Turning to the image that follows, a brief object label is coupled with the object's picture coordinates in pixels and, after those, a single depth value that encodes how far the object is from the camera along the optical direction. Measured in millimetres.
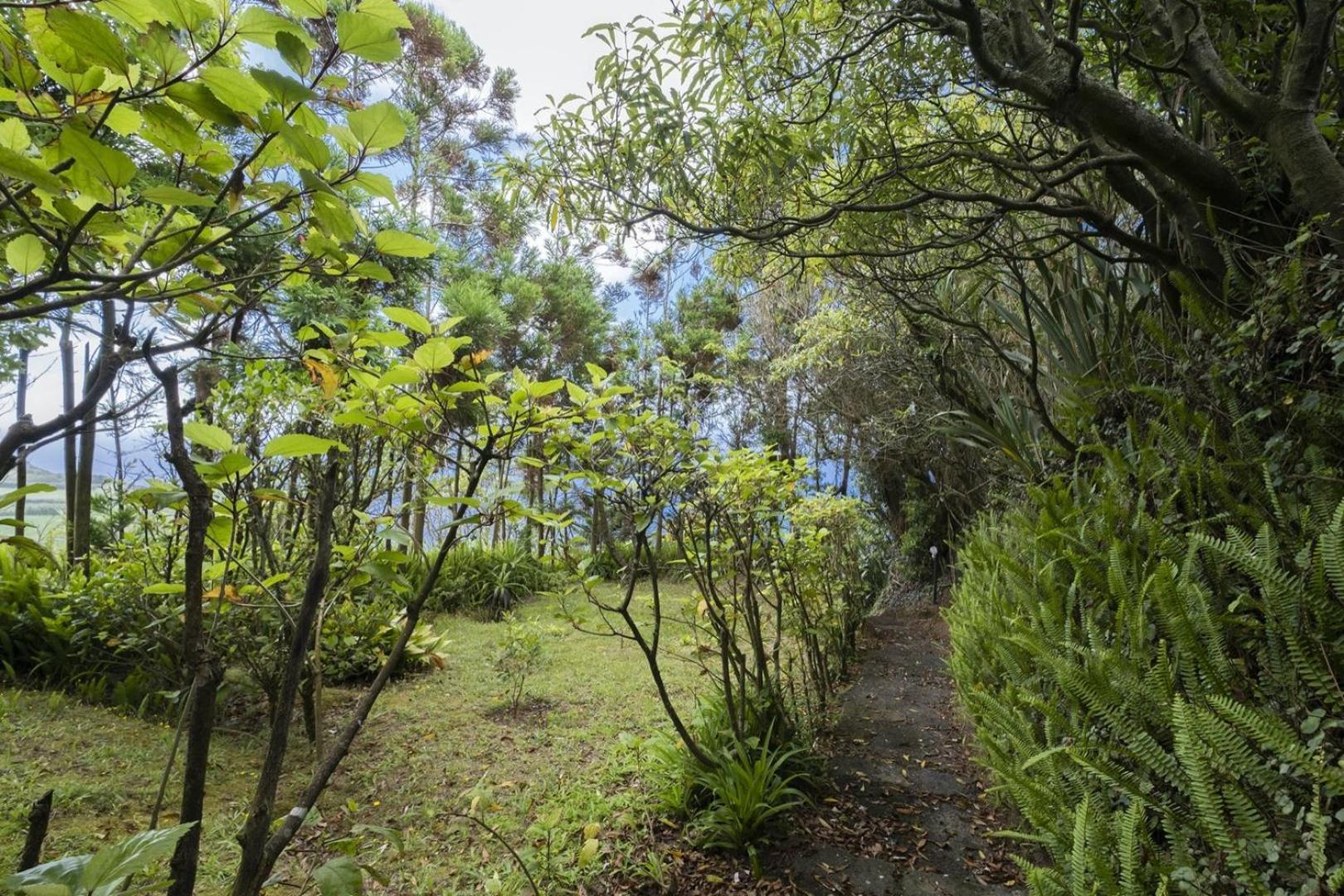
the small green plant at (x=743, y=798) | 2299
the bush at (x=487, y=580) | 7031
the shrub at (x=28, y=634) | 3756
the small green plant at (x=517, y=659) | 4164
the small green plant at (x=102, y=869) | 443
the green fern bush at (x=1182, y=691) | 1230
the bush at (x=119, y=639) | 3275
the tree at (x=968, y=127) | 1849
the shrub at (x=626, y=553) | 8281
